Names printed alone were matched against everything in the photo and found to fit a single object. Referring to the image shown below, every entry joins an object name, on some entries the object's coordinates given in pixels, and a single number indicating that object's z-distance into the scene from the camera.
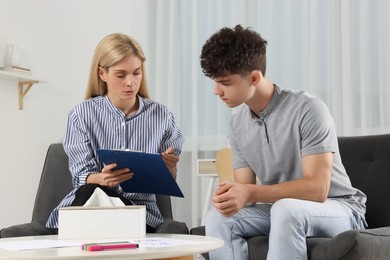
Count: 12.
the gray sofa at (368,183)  2.53
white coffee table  2.05
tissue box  2.39
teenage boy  2.63
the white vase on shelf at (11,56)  4.42
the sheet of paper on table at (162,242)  2.26
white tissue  2.49
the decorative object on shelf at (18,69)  4.40
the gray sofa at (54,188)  3.25
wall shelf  4.46
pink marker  2.13
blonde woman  3.07
